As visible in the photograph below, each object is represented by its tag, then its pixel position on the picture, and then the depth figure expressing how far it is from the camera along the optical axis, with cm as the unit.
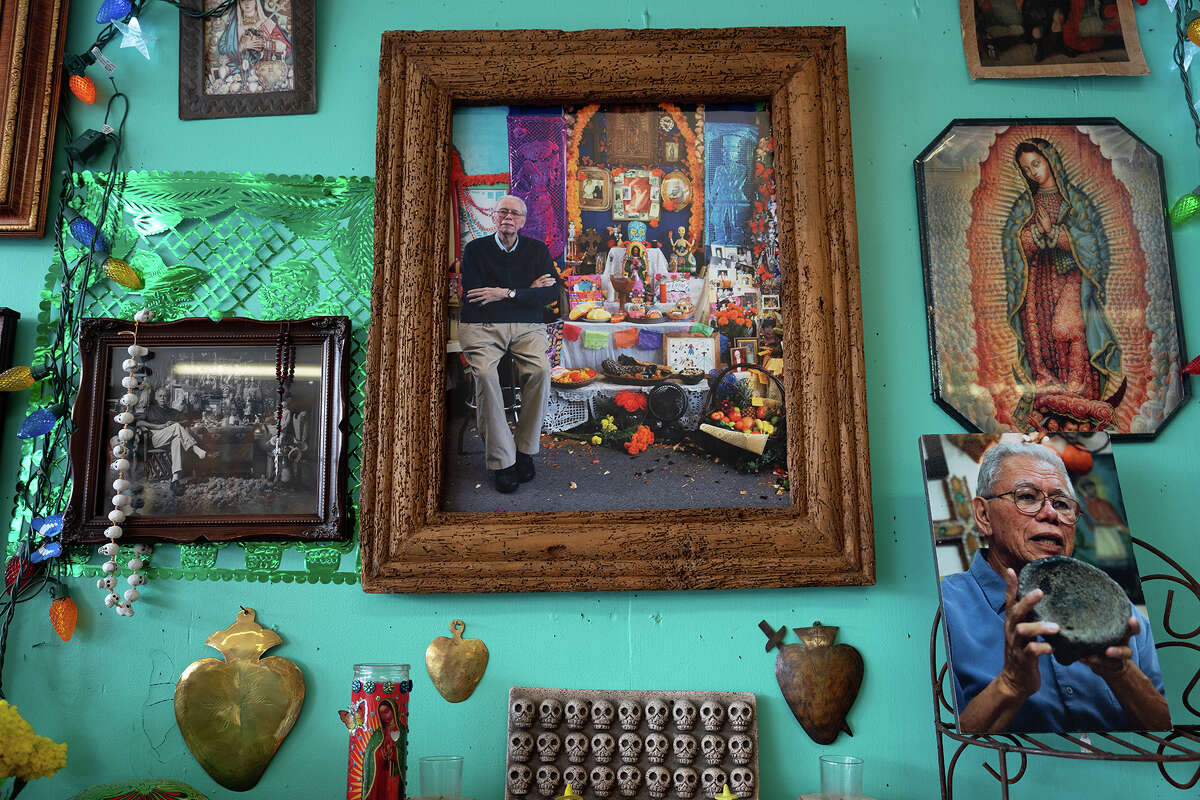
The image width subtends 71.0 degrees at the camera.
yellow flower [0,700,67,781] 103
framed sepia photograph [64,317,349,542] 133
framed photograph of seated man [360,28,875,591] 128
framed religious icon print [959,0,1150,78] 145
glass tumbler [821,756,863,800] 116
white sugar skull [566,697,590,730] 124
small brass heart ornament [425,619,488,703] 128
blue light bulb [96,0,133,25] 142
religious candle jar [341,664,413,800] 109
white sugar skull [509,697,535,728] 123
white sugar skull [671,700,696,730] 123
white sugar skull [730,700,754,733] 123
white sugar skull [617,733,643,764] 122
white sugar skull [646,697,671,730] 124
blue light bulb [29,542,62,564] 130
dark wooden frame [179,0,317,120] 146
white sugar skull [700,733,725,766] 121
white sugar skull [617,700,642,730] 123
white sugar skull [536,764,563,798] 120
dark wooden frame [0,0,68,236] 141
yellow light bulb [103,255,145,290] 137
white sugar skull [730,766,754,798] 120
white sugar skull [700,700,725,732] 123
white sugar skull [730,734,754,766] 122
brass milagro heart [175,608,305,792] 126
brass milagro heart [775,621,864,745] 126
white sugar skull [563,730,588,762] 122
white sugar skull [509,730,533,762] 121
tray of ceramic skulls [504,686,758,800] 121
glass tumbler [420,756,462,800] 116
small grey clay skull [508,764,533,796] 120
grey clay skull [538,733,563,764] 122
